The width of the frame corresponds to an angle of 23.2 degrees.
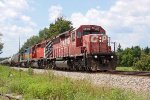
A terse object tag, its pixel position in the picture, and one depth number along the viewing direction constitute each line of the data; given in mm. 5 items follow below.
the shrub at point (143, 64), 41512
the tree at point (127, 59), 74350
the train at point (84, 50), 23969
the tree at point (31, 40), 131975
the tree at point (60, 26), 64500
